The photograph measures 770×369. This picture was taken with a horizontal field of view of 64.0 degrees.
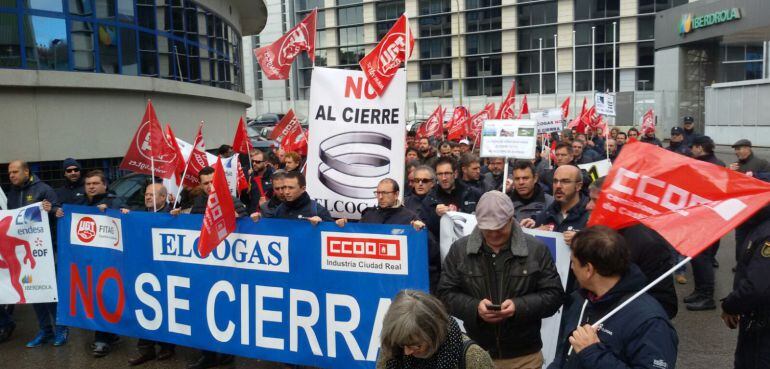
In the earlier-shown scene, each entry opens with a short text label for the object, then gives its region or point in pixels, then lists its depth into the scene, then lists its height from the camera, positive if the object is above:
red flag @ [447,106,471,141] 16.61 -0.15
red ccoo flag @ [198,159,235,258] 5.11 -0.76
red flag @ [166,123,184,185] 7.46 -0.41
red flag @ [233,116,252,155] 10.71 -0.30
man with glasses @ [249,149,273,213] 8.83 -0.85
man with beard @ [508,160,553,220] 5.75 -0.74
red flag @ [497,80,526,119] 13.80 +0.20
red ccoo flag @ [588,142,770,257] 3.10 -0.45
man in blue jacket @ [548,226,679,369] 2.56 -0.90
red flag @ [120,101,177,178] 7.15 -0.28
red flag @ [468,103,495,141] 16.45 -0.03
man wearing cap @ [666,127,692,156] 12.72 -0.58
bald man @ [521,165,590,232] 4.73 -0.70
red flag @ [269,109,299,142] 10.26 -0.04
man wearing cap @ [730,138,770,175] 8.73 -0.73
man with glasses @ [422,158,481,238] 6.79 -0.81
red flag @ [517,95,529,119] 15.70 +0.22
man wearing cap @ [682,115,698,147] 13.80 -0.35
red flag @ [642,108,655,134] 15.75 -0.25
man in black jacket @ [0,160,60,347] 6.43 -0.79
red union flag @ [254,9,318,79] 8.25 +1.05
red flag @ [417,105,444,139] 17.37 -0.19
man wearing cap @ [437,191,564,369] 3.45 -0.95
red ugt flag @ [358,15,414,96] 6.16 +0.59
